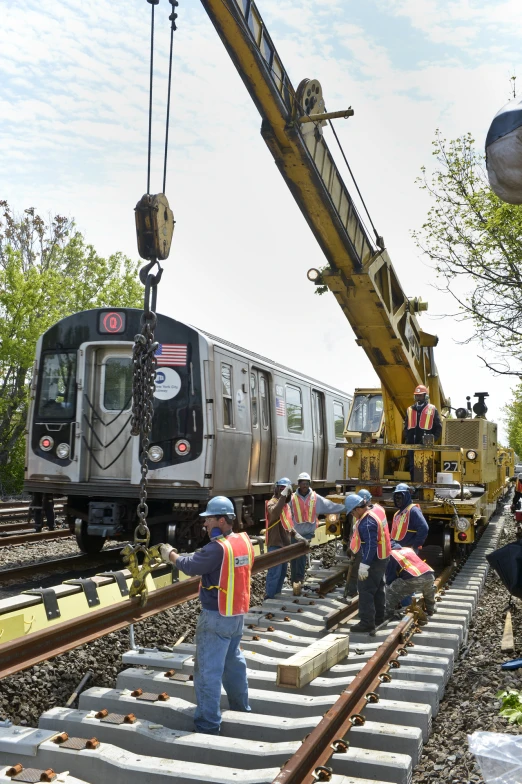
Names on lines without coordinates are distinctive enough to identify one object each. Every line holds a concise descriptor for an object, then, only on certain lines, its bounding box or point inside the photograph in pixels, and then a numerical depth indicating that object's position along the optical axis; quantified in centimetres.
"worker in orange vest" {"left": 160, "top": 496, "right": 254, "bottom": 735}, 531
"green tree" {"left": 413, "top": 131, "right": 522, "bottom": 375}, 1329
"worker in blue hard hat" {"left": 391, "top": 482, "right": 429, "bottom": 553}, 927
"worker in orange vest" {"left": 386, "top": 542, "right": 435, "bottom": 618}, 859
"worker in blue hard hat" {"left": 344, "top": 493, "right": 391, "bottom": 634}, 801
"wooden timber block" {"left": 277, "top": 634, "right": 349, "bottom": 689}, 591
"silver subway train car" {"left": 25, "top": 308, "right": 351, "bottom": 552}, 1079
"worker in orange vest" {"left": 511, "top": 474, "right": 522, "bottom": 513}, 1867
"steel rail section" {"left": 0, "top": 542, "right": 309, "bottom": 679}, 516
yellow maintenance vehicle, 806
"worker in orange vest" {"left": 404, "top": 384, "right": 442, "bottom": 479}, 1155
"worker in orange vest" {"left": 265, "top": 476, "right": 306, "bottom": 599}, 953
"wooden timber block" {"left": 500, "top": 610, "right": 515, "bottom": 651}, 723
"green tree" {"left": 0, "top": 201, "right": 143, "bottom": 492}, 2442
